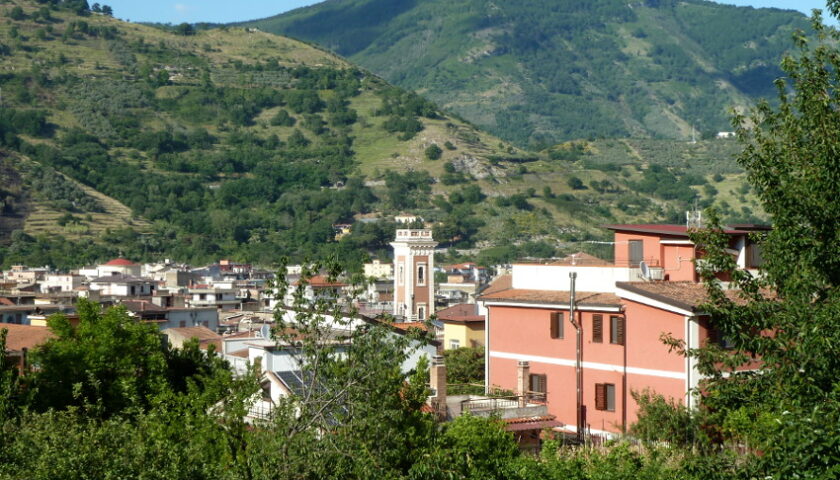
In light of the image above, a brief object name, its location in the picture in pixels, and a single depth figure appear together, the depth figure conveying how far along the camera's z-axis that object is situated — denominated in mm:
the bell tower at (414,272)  100875
